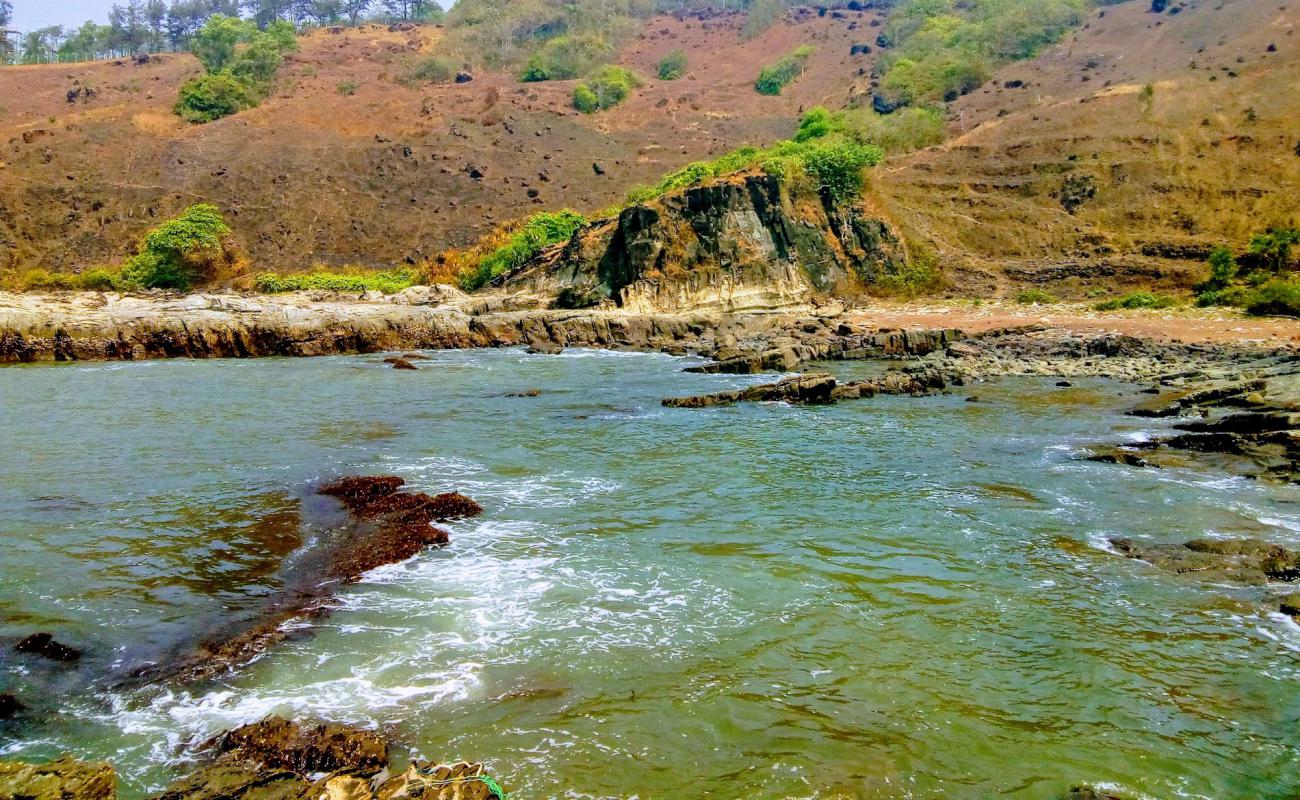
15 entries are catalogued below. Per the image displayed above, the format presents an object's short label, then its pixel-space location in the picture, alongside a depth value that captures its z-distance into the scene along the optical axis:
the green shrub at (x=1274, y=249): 34.31
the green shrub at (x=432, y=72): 89.38
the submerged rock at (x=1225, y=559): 7.46
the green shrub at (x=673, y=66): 97.69
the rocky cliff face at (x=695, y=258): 38.19
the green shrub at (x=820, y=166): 45.19
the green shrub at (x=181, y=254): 51.34
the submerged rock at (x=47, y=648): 6.12
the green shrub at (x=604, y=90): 83.88
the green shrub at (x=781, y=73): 91.94
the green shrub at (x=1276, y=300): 27.92
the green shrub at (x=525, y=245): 48.91
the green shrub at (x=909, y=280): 43.34
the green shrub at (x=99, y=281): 49.04
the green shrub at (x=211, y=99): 73.81
